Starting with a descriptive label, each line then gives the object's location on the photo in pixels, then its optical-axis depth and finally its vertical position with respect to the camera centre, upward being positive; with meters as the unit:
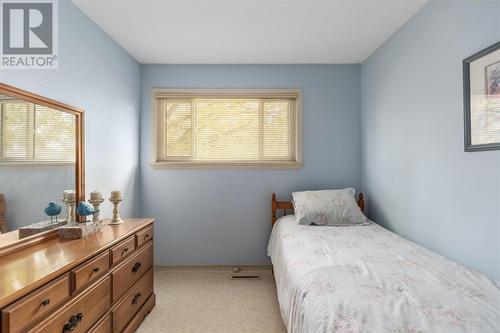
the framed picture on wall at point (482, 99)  1.51 +0.41
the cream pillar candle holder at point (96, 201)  2.02 -0.26
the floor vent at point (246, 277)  2.97 -1.25
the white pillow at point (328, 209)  2.75 -0.46
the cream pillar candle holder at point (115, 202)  2.21 -0.30
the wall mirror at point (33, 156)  1.47 +0.08
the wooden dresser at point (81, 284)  1.05 -0.58
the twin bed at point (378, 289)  1.05 -0.61
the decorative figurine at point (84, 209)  1.89 -0.30
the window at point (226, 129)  3.28 +0.47
